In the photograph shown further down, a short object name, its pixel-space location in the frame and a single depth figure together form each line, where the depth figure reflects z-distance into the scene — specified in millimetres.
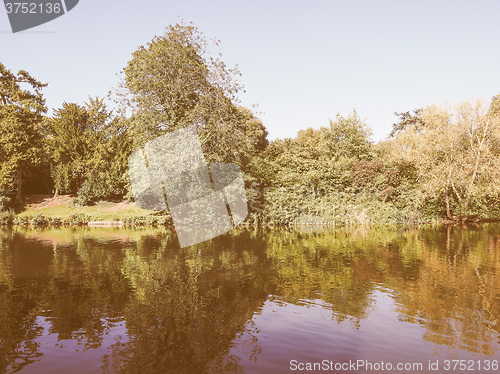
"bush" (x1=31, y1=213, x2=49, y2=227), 34344
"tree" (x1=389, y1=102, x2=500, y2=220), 28844
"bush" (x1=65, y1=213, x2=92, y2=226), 34312
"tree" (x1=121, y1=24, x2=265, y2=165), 29797
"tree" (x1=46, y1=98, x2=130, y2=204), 39969
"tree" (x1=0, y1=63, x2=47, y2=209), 37688
